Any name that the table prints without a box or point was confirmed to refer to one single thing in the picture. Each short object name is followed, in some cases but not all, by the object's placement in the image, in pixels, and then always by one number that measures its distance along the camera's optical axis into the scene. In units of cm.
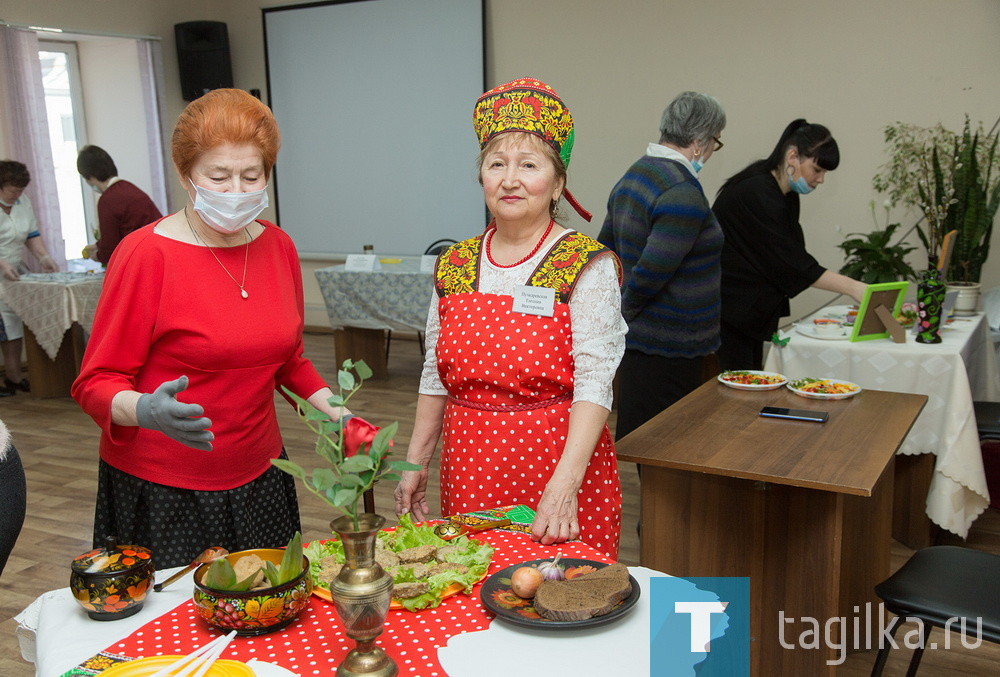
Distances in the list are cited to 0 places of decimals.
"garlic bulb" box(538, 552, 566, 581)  126
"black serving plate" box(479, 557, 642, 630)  113
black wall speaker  776
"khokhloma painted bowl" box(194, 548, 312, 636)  112
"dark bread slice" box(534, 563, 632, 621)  114
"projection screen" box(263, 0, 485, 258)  700
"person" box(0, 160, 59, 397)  572
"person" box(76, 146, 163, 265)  551
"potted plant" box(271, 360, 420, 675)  97
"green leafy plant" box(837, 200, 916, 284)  382
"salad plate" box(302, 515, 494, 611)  123
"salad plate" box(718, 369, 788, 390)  261
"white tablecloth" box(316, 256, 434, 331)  567
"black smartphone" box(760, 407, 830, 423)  225
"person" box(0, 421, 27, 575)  141
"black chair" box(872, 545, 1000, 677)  175
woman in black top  327
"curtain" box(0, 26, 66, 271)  649
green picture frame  312
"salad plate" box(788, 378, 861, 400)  247
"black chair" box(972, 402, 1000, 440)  303
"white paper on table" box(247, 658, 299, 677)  106
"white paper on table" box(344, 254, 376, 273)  580
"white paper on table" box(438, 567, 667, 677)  106
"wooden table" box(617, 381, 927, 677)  200
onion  121
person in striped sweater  281
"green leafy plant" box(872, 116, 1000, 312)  392
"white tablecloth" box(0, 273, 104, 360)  546
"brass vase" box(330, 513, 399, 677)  100
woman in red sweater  153
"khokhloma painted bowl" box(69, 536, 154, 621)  117
